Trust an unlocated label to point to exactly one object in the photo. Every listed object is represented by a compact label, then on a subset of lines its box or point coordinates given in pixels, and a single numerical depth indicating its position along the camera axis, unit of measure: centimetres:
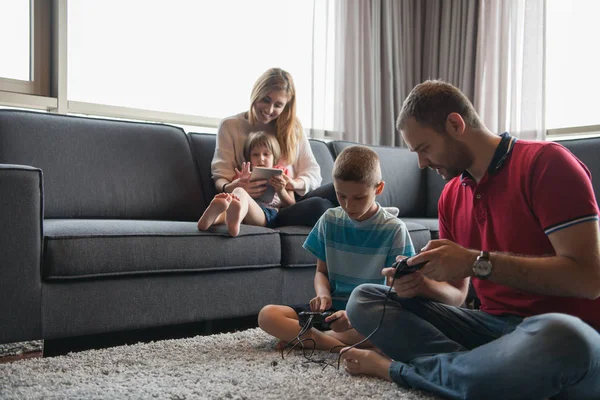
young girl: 215
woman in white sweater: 272
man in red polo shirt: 114
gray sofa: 176
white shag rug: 136
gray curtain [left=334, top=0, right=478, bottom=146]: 424
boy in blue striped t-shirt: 175
